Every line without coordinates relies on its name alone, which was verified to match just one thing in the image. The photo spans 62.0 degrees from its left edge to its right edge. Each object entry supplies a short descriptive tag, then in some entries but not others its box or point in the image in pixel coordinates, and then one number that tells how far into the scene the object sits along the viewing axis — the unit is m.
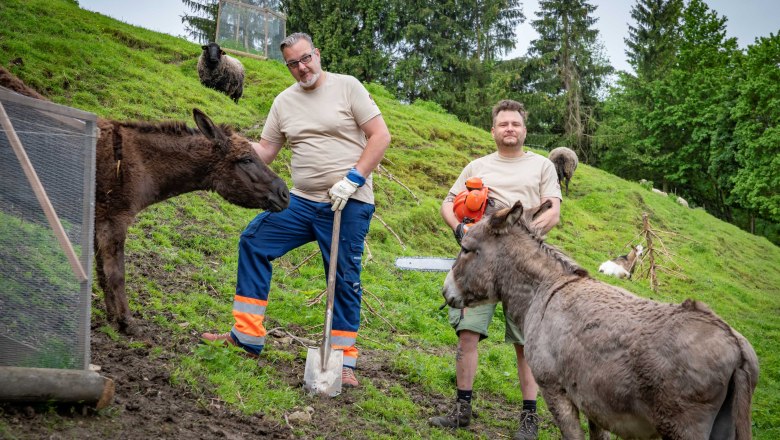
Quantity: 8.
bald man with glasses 5.45
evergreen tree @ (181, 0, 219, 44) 33.31
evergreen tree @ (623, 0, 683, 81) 47.22
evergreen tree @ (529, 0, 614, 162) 41.94
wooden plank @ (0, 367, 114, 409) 3.38
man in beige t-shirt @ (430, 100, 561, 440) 5.38
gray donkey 3.24
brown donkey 5.38
